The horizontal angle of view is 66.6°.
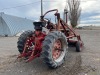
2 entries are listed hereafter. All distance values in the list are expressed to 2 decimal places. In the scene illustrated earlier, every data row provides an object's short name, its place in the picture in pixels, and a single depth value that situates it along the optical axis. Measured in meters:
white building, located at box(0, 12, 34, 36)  9.87
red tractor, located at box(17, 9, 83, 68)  2.42
